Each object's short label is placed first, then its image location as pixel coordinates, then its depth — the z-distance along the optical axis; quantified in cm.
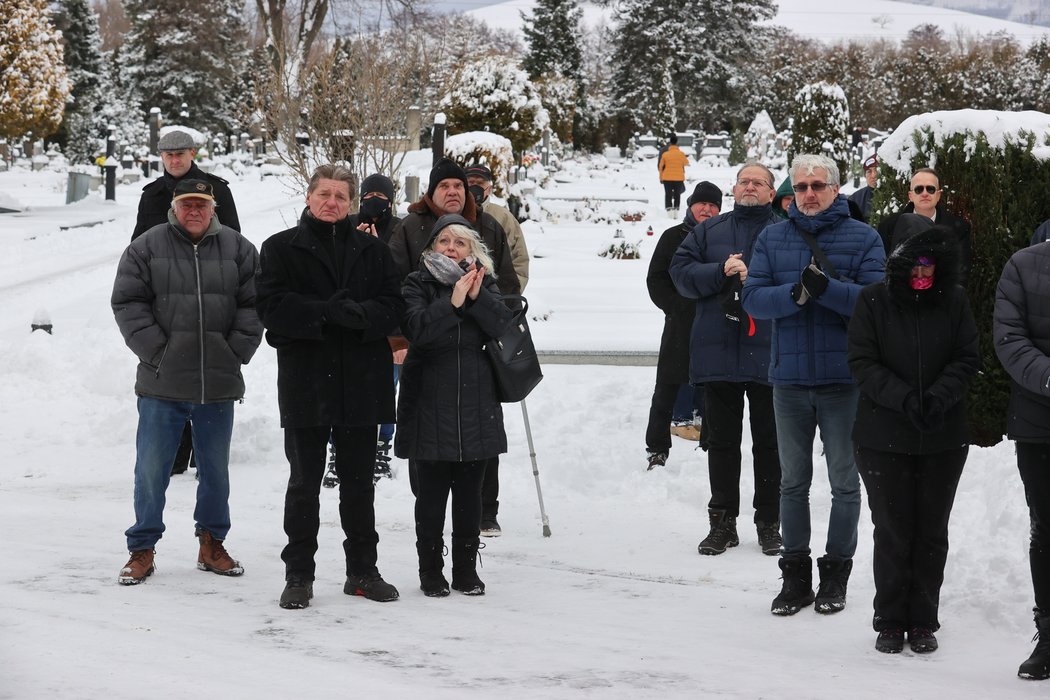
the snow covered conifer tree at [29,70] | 2709
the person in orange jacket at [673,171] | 2686
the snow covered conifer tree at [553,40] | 6569
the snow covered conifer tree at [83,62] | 5559
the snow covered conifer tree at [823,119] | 3025
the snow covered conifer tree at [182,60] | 6025
